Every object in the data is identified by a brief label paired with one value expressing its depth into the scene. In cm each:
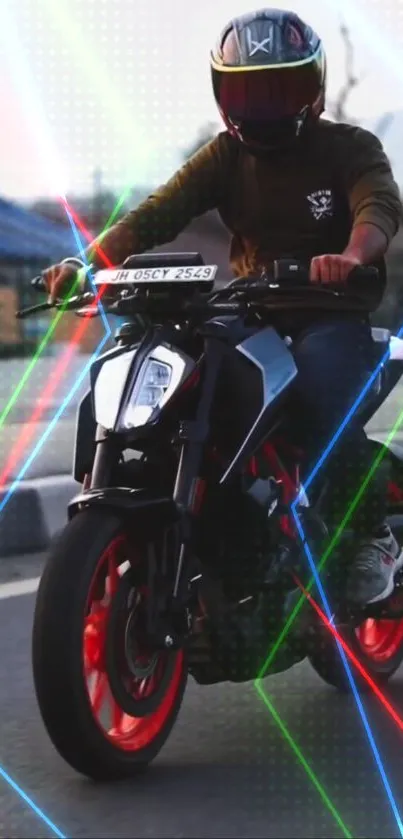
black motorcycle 347
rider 397
